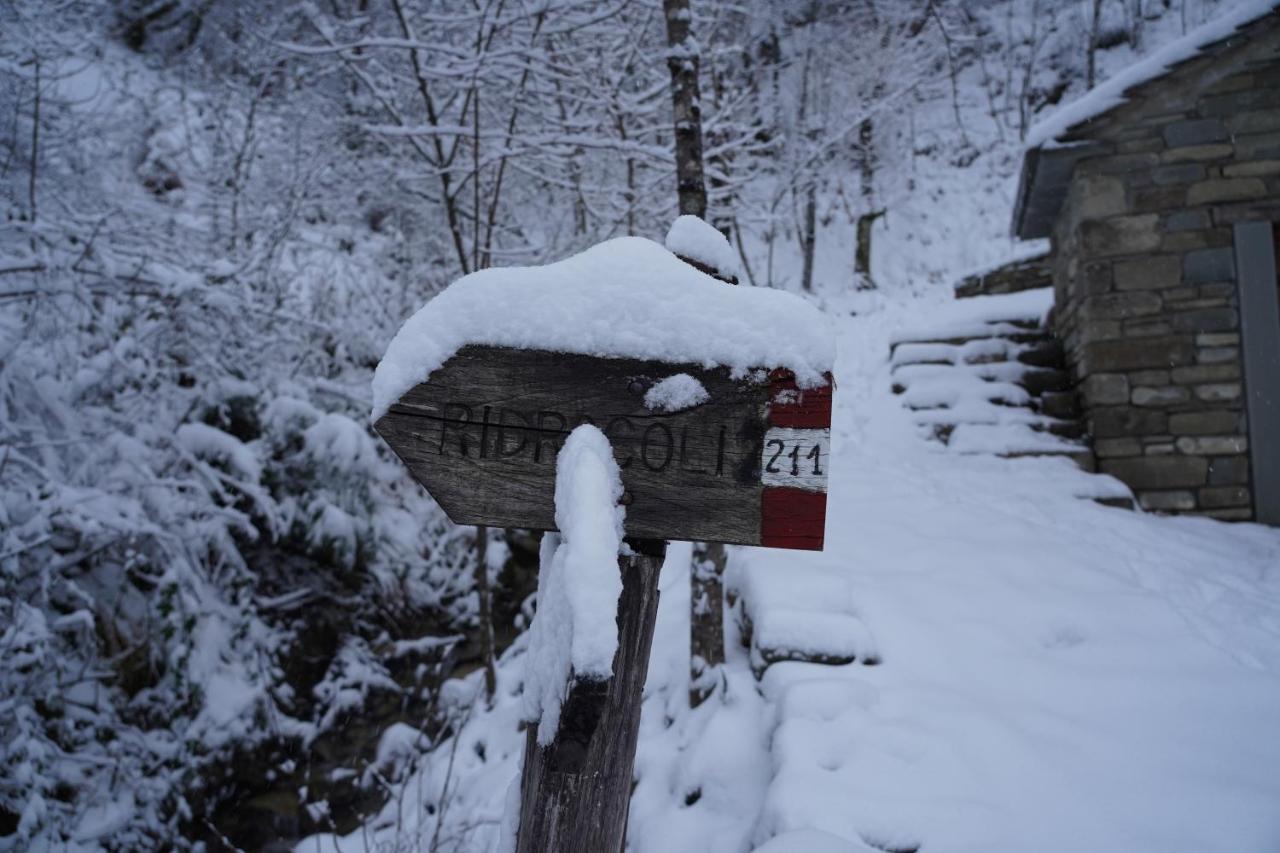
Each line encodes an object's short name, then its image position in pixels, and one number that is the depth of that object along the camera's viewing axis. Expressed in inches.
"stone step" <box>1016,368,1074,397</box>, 220.8
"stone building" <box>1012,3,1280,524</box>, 176.7
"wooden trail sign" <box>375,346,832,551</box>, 36.4
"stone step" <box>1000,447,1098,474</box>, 190.2
